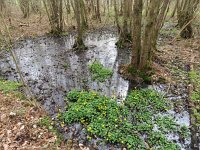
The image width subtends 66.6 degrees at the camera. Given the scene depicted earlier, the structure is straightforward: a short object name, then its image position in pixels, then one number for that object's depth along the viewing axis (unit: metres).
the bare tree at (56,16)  11.37
